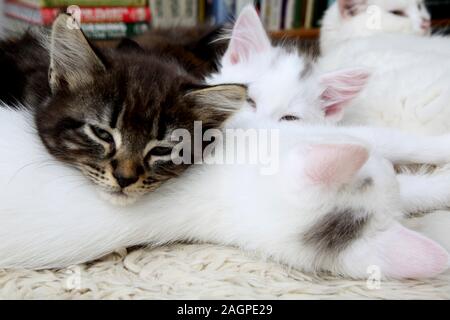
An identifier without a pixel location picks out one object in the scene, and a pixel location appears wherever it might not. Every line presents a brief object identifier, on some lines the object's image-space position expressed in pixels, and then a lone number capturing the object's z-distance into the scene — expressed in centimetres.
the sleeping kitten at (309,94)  28
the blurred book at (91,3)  52
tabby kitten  23
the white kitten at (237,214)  23
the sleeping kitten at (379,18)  46
